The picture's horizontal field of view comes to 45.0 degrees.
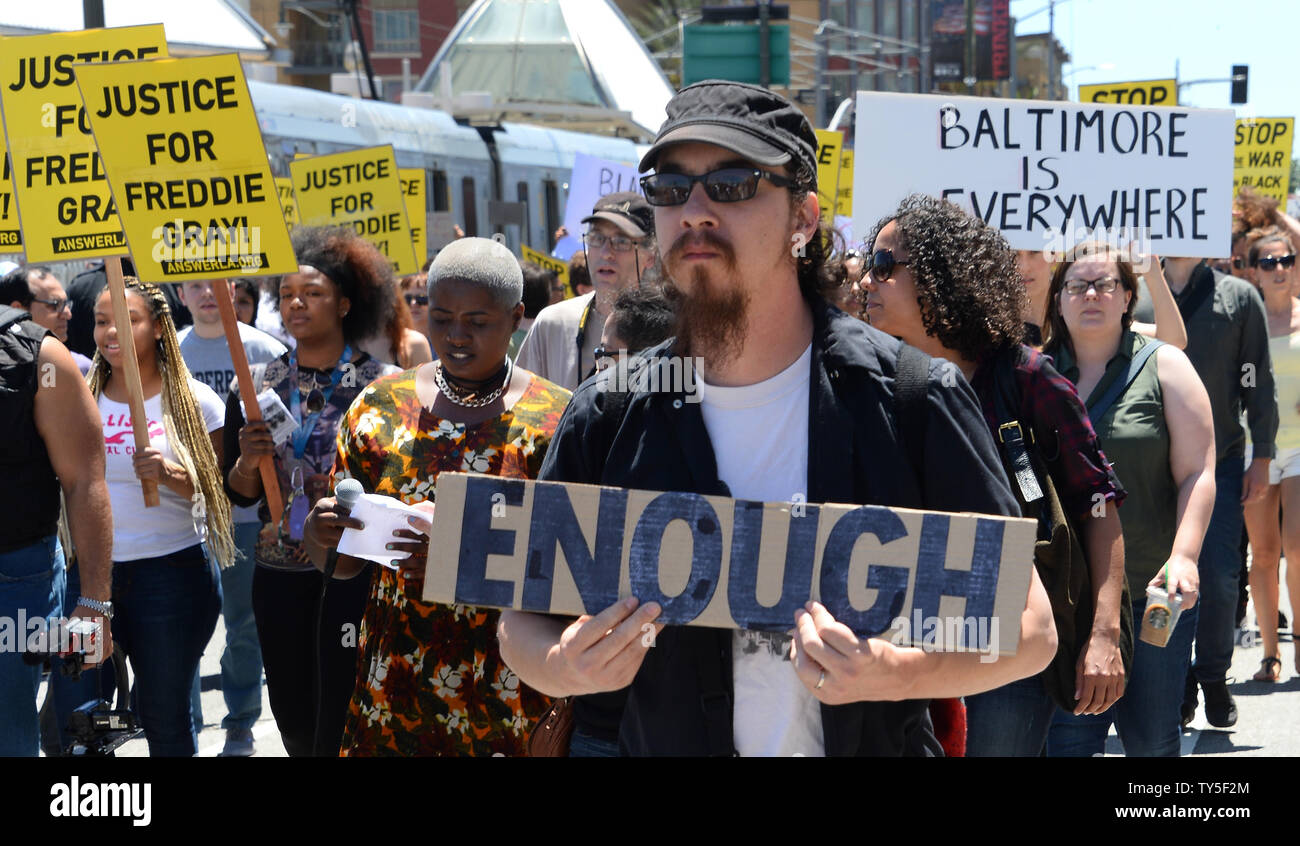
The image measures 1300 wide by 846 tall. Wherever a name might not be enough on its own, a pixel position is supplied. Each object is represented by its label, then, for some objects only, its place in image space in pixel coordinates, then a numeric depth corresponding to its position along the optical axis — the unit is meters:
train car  16.17
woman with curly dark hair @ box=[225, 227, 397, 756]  4.67
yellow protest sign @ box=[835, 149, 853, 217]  12.80
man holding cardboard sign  2.41
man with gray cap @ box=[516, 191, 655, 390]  6.41
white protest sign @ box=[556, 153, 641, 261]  11.28
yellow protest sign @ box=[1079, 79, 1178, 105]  8.87
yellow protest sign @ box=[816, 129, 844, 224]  10.82
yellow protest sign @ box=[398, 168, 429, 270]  11.69
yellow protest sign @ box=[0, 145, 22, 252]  6.79
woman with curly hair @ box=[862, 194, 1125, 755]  3.82
